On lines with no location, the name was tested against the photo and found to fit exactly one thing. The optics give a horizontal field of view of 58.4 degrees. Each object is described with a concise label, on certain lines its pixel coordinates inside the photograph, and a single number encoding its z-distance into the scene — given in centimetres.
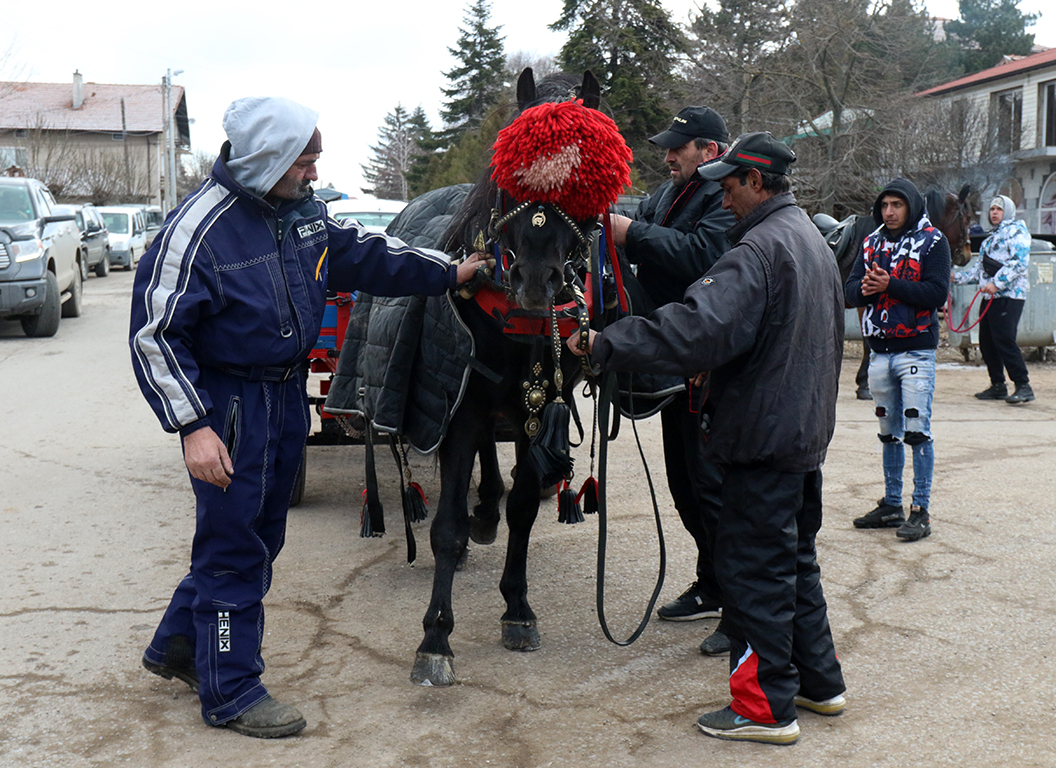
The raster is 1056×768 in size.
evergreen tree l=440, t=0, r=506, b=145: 4041
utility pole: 4312
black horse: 303
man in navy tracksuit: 290
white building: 3375
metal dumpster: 1193
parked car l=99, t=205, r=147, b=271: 2688
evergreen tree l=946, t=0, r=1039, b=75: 4616
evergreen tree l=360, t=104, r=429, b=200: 7788
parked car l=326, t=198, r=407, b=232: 1138
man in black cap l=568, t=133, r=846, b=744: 296
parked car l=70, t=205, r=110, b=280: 2150
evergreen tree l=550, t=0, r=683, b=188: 2056
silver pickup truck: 1160
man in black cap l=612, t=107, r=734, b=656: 365
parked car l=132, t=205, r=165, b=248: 3744
